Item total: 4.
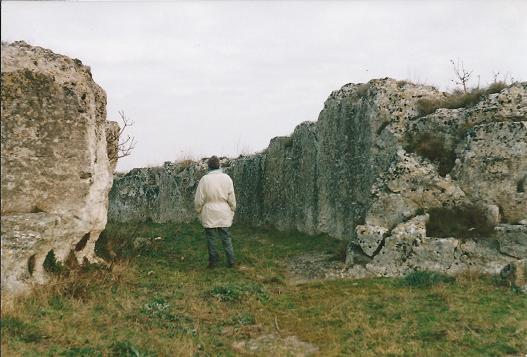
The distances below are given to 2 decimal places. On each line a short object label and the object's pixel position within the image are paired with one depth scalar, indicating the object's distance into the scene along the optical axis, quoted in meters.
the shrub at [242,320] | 6.34
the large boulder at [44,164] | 6.88
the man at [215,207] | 9.76
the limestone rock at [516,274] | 7.22
